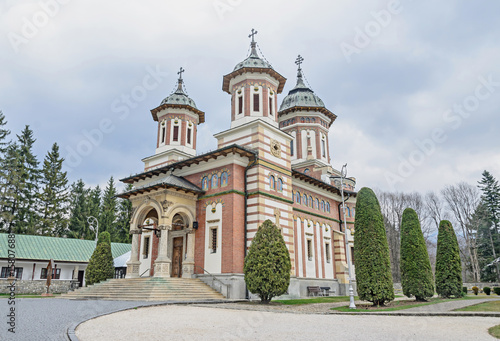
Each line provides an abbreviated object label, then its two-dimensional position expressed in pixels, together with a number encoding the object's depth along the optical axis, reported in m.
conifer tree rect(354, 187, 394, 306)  15.67
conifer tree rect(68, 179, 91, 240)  48.75
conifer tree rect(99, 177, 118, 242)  52.31
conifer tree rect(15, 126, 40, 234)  42.25
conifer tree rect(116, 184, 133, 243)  54.75
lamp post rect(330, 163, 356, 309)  15.19
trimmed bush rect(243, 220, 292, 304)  17.12
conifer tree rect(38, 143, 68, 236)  44.35
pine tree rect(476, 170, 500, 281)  41.69
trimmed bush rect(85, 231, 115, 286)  24.02
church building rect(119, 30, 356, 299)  21.09
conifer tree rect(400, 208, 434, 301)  17.38
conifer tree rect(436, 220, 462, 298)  19.67
